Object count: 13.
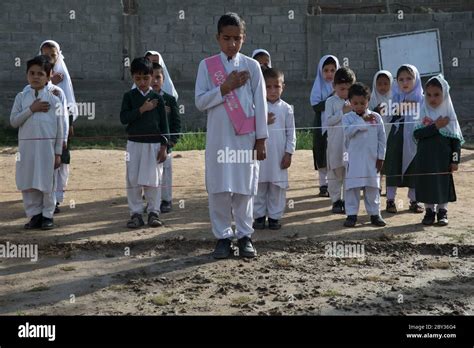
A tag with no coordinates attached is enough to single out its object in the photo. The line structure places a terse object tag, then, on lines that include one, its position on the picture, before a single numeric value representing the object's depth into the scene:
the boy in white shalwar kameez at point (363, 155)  7.84
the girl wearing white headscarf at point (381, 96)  8.79
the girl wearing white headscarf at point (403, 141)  8.66
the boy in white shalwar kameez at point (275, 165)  7.74
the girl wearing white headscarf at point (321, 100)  9.27
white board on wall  16.67
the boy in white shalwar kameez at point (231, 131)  6.52
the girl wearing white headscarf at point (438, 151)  7.84
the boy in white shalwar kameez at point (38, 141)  7.63
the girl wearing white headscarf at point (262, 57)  9.24
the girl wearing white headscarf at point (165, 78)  8.86
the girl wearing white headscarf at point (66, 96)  8.76
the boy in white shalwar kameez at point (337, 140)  8.50
